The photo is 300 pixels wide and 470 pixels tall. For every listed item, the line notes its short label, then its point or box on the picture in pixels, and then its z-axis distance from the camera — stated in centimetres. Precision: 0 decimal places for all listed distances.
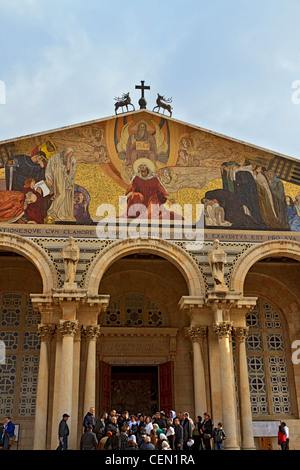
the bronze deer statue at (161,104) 2191
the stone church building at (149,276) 1853
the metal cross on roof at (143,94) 2206
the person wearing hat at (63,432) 1530
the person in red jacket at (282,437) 1650
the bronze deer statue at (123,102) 2167
